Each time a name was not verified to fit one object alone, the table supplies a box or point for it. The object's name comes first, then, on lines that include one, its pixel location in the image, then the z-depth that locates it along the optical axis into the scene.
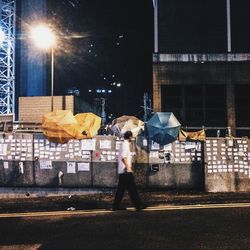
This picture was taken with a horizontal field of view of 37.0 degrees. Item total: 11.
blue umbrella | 11.92
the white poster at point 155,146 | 12.20
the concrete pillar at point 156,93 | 18.55
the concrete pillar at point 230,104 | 18.59
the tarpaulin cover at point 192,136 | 12.26
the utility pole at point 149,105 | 44.66
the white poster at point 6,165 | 12.37
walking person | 8.81
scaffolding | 46.92
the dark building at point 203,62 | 18.70
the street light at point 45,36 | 16.42
